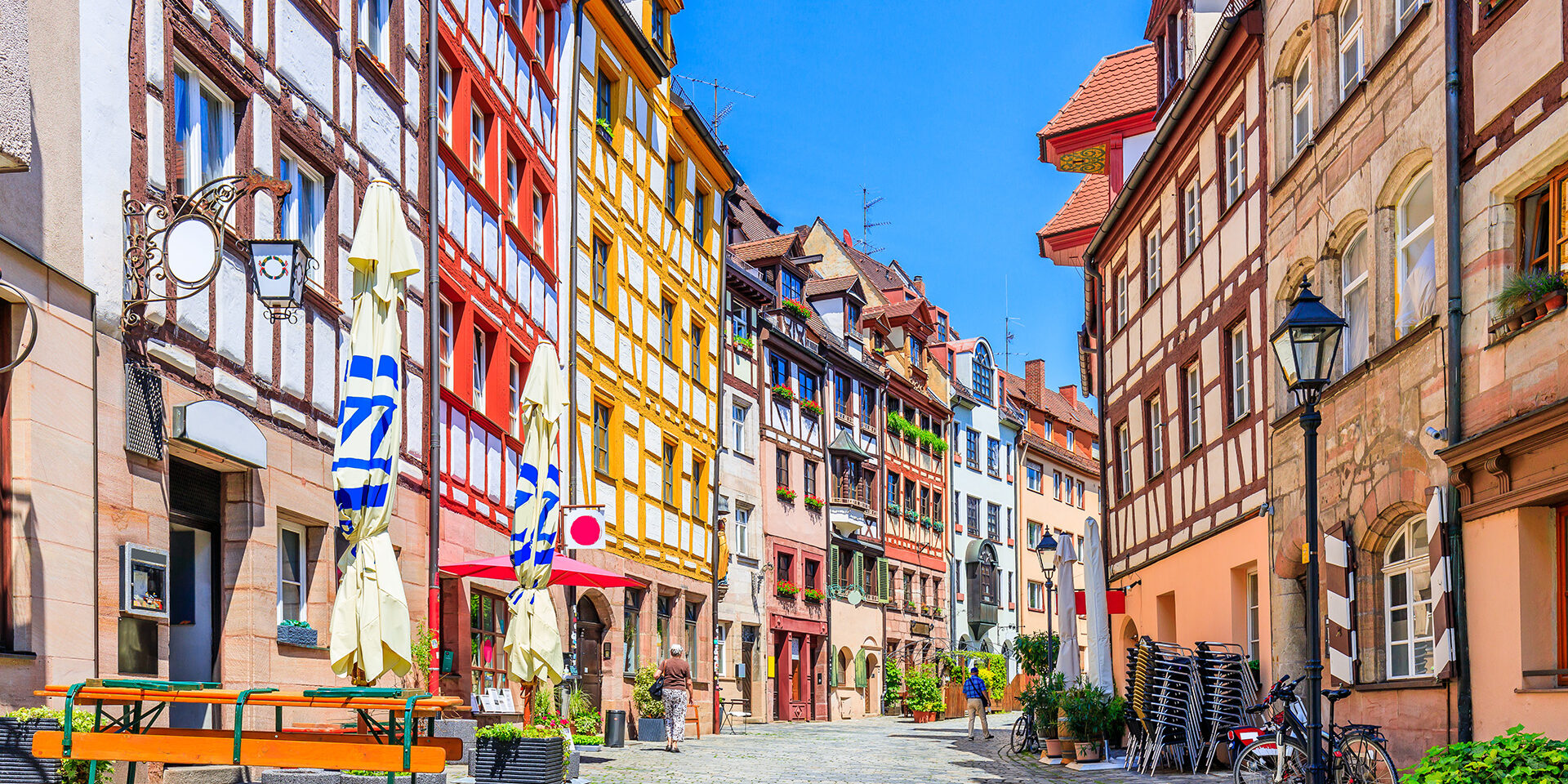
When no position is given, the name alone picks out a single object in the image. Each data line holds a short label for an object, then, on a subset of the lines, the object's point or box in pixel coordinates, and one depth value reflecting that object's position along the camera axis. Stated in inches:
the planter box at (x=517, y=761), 463.2
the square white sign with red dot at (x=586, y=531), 791.7
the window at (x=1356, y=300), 548.7
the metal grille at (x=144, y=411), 418.0
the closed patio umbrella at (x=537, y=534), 543.8
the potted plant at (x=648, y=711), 1006.4
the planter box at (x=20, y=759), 324.5
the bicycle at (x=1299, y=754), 436.1
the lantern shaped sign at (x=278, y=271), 434.9
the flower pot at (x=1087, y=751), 728.3
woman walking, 860.0
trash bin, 886.4
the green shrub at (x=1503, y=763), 321.4
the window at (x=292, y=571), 539.2
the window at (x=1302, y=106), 620.7
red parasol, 634.2
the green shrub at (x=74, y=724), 334.6
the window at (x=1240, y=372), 703.1
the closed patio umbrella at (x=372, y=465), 399.9
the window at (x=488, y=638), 773.9
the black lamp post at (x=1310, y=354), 387.2
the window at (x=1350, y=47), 565.3
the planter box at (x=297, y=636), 517.7
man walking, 1088.2
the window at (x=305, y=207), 548.1
